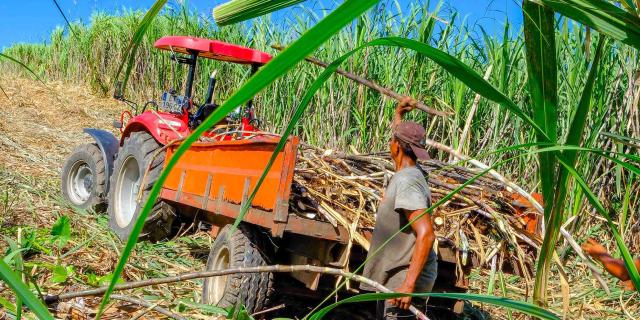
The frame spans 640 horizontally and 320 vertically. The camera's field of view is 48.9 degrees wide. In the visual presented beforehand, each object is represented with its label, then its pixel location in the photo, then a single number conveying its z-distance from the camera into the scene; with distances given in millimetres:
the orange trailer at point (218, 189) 3684
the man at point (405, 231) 3281
